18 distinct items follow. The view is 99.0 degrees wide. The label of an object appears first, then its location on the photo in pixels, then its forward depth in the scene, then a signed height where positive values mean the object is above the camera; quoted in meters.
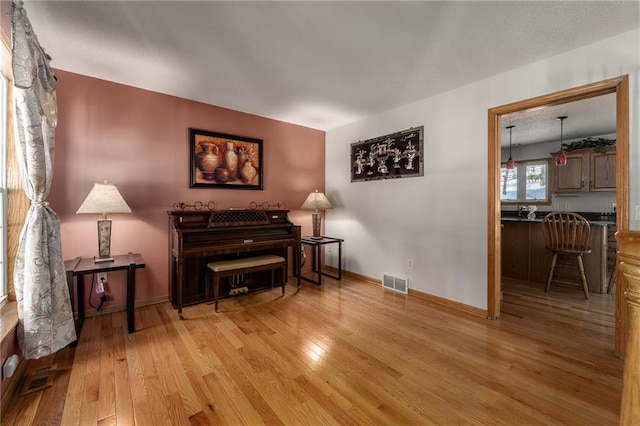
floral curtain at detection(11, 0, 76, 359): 1.63 -0.17
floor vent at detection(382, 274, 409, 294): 3.40 -0.91
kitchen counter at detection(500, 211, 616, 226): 4.66 -0.07
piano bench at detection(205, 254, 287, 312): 2.83 -0.60
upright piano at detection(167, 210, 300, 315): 2.81 -0.32
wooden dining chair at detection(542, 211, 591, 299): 3.23 -0.30
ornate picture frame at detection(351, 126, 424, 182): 3.31 +0.74
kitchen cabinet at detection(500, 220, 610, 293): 3.35 -0.59
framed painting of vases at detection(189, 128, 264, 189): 3.28 +0.66
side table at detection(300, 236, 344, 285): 3.74 -0.46
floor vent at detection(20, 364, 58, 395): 1.65 -1.06
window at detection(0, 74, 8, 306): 1.78 +0.15
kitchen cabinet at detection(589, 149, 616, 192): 4.60 +0.71
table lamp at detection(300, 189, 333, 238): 3.89 +0.10
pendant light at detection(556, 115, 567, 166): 4.29 +0.85
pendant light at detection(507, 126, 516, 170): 4.73 +0.81
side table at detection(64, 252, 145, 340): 2.17 -0.46
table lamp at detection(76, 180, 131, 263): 2.31 +0.05
